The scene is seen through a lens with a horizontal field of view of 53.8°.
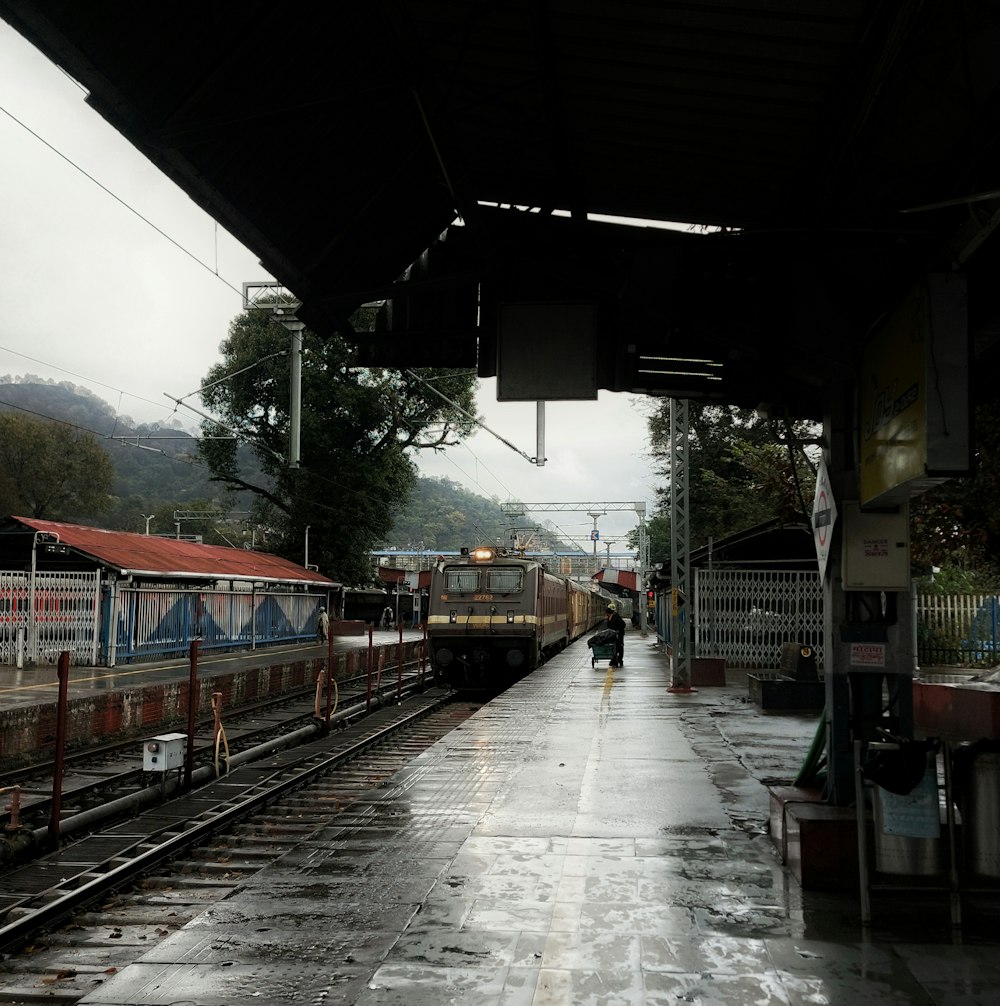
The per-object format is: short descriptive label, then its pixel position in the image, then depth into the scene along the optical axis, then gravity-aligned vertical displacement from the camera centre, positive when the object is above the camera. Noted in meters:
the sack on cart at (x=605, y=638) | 23.44 -1.10
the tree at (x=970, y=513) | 10.38 +1.04
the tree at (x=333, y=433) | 38.88 +6.33
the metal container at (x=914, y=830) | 5.19 -1.24
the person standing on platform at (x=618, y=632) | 23.44 -0.96
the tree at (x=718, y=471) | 30.80 +3.96
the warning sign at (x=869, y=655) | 6.20 -0.38
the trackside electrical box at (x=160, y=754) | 9.85 -1.65
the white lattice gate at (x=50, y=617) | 20.42 -0.62
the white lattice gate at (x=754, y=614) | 21.03 -0.46
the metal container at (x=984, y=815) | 5.11 -1.14
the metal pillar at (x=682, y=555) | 16.30 +0.60
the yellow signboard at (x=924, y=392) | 4.57 +0.99
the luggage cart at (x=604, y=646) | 23.39 -1.28
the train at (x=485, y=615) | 21.02 -0.51
